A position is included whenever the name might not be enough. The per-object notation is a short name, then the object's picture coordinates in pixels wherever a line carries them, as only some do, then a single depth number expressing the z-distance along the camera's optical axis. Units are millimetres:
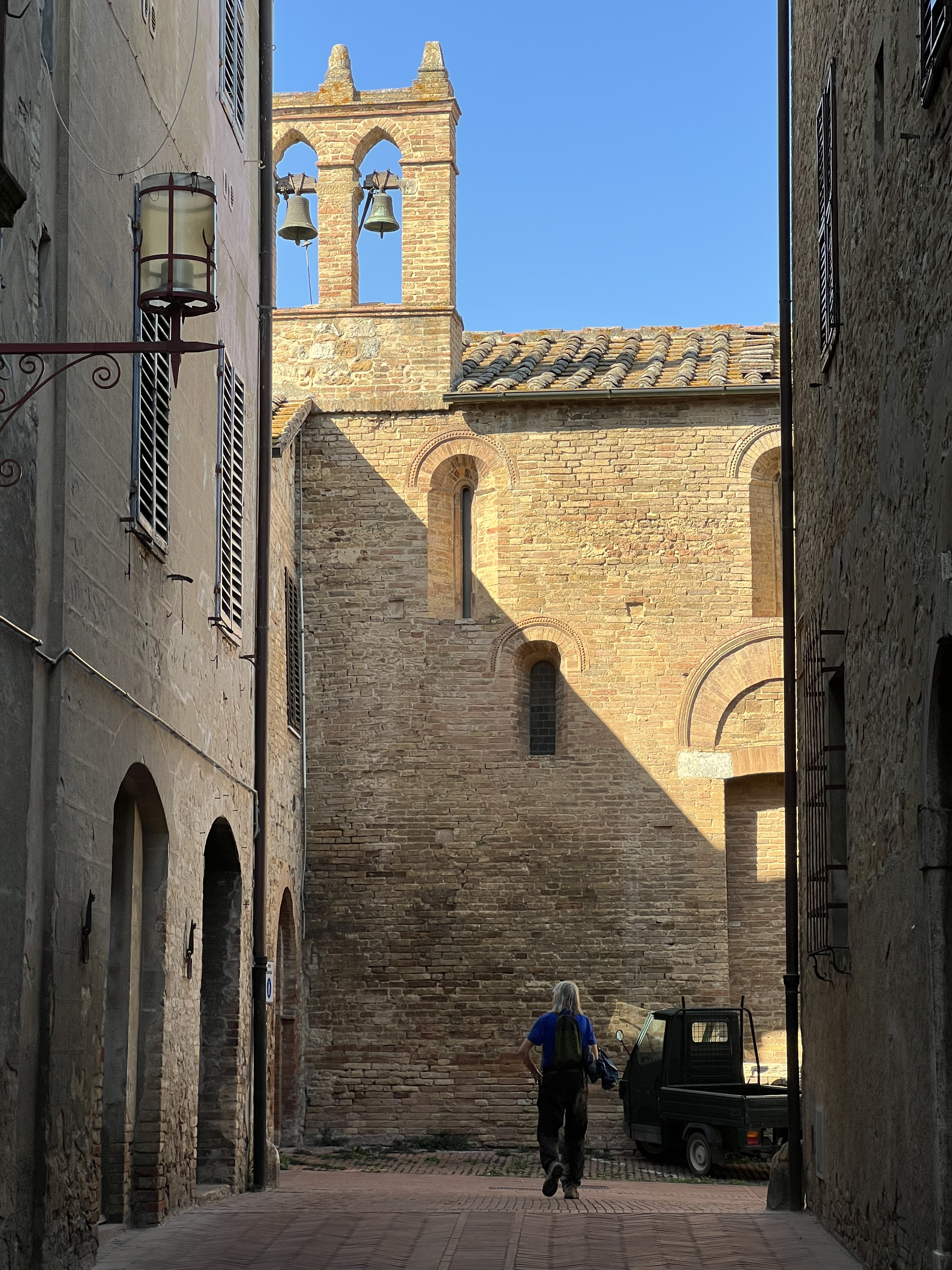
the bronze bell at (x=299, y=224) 19844
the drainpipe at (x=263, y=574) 13688
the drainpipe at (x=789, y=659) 12500
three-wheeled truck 16859
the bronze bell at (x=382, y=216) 20281
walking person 11477
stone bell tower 21047
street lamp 6875
